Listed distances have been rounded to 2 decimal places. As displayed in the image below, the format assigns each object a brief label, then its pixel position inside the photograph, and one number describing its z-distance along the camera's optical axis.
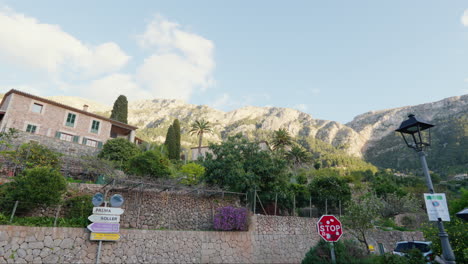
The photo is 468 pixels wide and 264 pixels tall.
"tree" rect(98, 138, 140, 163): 28.00
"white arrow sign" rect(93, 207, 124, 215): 13.16
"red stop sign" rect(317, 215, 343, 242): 9.10
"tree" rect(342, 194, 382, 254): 16.09
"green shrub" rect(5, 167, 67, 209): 12.38
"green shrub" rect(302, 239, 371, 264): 9.69
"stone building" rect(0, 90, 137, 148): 28.73
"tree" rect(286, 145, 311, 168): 53.84
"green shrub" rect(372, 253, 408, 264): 10.79
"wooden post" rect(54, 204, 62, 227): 12.38
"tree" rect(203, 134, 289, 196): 20.75
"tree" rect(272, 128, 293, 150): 50.56
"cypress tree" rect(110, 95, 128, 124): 43.20
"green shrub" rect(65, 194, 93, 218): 13.90
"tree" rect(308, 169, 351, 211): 27.94
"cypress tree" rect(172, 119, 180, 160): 44.44
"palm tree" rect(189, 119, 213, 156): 52.47
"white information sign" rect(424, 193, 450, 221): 7.71
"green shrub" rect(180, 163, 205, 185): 28.37
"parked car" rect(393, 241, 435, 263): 15.40
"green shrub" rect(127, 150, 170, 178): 22.45
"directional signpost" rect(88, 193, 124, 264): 12.83
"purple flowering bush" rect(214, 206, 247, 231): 17.64
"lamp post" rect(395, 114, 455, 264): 7.82
